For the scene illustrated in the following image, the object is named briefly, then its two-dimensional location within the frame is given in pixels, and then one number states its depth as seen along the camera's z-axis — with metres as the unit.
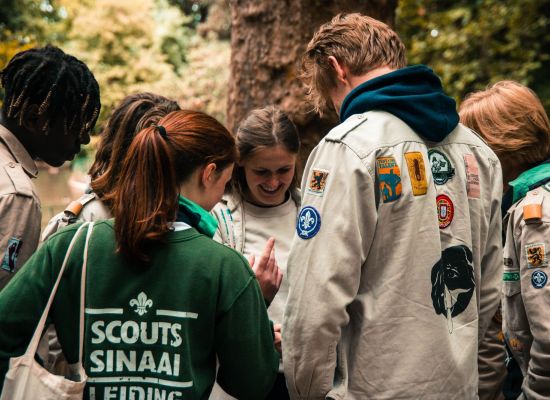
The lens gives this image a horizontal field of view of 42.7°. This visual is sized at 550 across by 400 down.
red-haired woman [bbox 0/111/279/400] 2.10
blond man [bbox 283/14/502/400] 2.26
